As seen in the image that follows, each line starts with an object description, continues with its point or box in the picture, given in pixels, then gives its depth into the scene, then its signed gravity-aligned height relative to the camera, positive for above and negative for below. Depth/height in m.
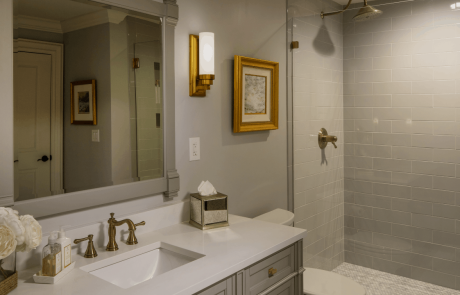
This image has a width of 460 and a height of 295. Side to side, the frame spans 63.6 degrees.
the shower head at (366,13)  2.26 +0.76
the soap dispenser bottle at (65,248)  1.24 -0.37
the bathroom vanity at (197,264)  1.17 -0.46
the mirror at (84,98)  1.31 +0.16
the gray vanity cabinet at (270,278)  1.36 -0.57
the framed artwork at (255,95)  2.22 +0.28
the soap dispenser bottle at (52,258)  1.18 -0.38
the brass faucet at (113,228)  1.51 -0.37
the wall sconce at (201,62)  1.89 +0.39
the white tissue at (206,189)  1.82 -0.25
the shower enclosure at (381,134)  2.12 +0.02
